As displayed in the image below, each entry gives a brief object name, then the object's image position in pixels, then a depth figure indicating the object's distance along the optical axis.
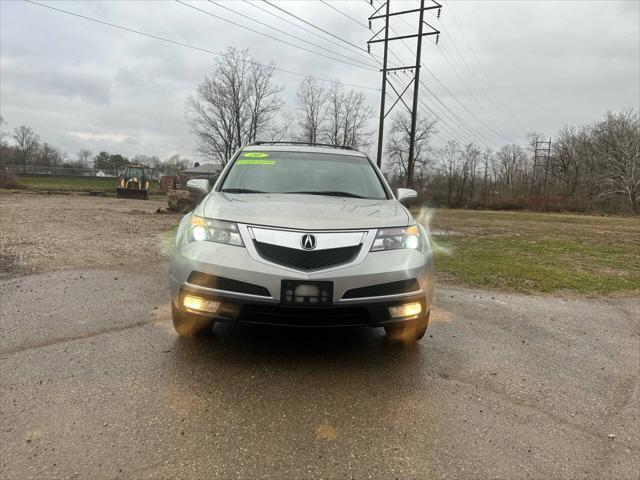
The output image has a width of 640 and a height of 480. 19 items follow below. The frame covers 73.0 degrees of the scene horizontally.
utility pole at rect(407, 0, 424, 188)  21.56
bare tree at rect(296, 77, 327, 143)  53.62
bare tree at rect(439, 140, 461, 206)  46.03
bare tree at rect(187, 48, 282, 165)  55.41
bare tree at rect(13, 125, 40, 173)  95.71
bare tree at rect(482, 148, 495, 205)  44.58
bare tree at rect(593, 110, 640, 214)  43.88
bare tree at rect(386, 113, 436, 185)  60.69
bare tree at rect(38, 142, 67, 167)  91.96
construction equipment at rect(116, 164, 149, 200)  33.47
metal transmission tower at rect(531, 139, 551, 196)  68.96
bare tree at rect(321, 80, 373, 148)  55.84
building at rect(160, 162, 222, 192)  74.27
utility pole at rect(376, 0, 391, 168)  22.61
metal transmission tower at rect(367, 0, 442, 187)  21.64
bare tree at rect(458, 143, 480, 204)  45.94
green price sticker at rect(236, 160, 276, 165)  4.41
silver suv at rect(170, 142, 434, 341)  2.89
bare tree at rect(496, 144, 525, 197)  79.88
